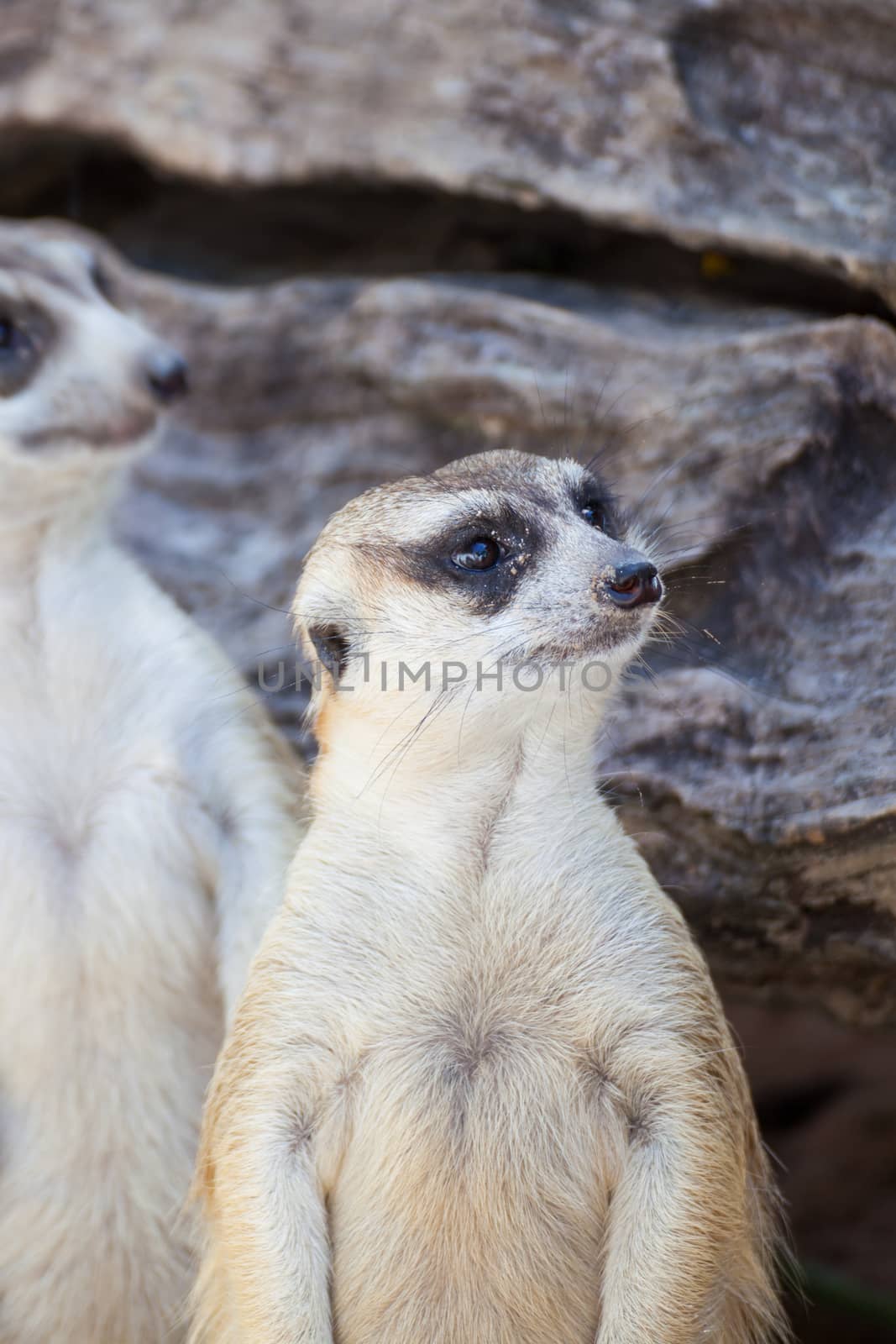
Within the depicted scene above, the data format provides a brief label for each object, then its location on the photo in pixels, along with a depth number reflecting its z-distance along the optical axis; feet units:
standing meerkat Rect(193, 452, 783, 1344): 8.07
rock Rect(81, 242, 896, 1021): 11.07
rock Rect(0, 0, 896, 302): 11.84
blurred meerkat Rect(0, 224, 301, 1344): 10.30
